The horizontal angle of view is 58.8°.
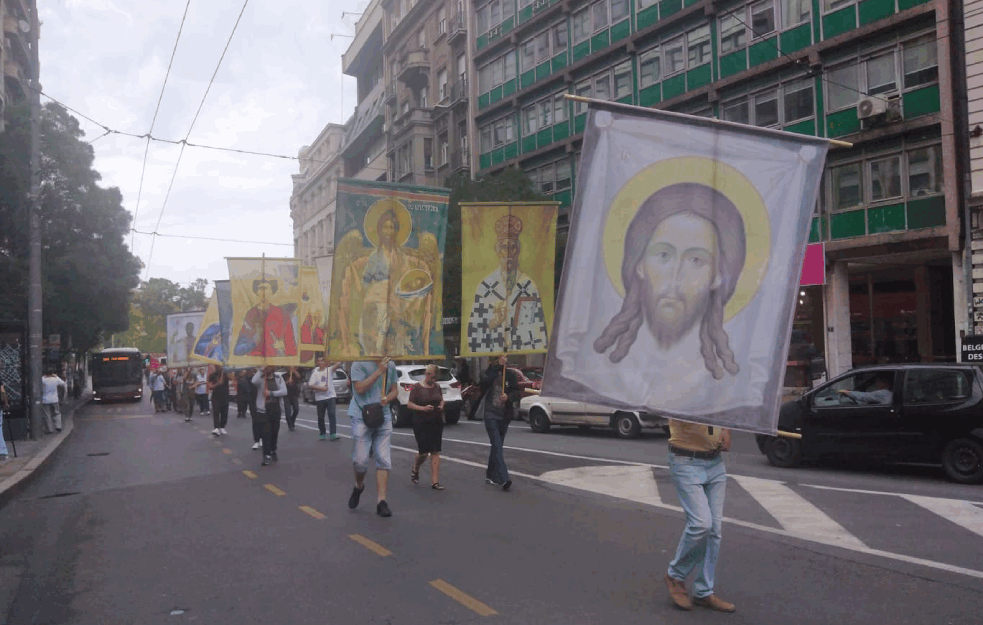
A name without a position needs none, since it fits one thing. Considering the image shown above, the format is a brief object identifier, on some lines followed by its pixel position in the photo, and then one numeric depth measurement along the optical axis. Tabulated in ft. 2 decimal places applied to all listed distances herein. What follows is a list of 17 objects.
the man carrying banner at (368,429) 30.48
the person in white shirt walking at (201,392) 101.71
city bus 161.99
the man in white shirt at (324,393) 60.18
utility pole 65.77
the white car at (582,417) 60.13
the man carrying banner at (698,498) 17.84
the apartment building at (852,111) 72.33
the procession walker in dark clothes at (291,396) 66.90
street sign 59.00
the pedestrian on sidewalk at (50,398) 74.43
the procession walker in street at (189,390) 93.97
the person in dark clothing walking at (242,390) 65.77
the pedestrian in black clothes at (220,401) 68.13
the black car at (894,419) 36.11
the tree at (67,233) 106.83
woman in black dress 36.40
